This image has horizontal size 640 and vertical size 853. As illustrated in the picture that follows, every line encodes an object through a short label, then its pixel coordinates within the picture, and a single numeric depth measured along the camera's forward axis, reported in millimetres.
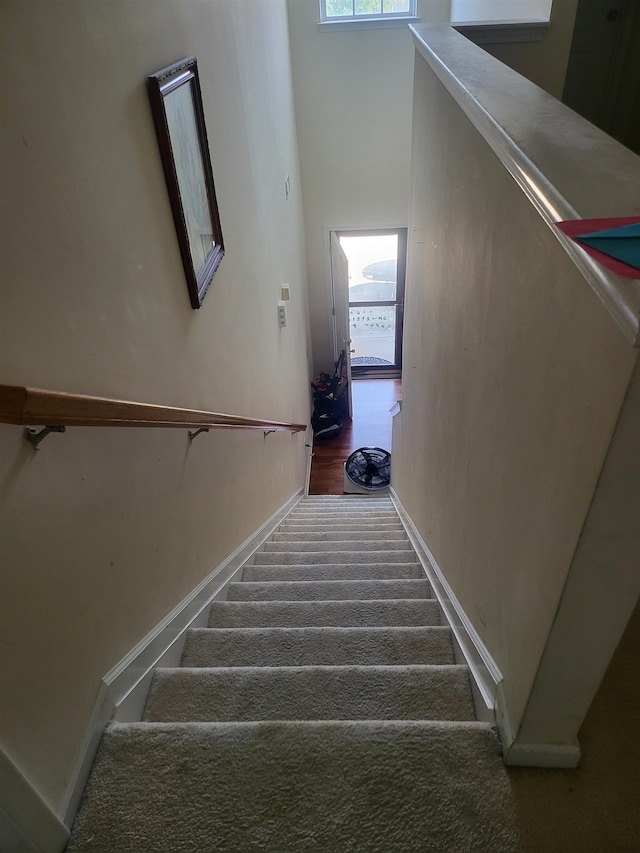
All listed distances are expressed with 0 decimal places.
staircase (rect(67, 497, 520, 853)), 902
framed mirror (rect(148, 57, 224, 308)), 1412
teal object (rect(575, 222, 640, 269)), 617
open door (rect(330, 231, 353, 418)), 6074
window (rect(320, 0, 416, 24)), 4805
